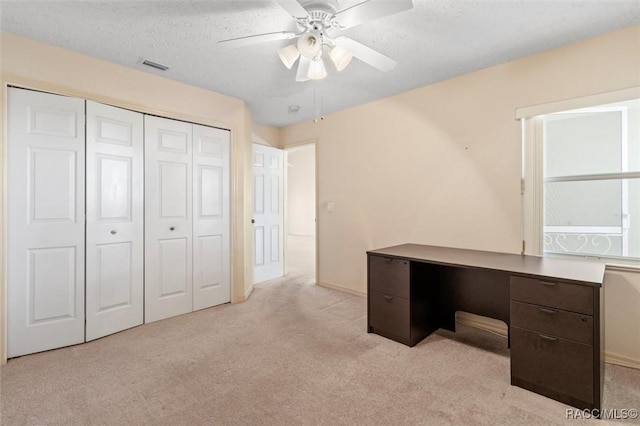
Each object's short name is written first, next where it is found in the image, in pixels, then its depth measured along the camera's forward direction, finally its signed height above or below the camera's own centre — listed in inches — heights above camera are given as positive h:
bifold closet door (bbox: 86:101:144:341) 101.3 -2.5
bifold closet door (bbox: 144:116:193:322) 115.6 -1.9
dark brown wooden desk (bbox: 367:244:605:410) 65.7 -26.0
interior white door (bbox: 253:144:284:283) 173.2 +0.9
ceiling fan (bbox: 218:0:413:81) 60.4 +41.9
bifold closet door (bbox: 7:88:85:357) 88.6 -2.4
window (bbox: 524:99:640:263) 87.3 +10.4
